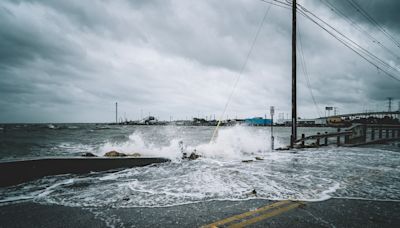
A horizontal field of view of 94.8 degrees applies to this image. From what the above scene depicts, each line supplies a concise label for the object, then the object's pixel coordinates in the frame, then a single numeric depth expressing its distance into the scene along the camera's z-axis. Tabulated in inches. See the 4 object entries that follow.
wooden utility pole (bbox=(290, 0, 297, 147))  564.7
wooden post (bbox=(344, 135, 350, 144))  683.4
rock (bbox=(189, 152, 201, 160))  414.1
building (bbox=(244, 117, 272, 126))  6456.2
